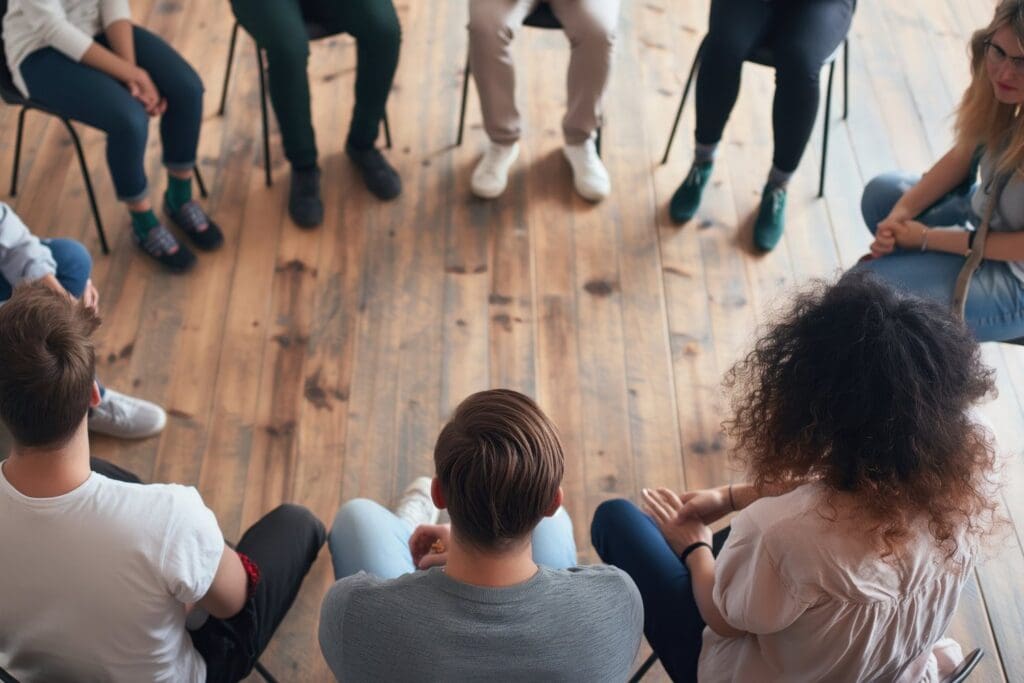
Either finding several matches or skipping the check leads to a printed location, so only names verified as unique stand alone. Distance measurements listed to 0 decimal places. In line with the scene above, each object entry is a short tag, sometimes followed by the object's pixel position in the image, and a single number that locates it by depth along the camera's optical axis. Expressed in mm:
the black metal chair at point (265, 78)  2410
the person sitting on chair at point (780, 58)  2295
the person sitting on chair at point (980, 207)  1759
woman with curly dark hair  1119
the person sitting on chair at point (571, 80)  2408
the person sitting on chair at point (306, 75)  2324
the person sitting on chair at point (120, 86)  2115
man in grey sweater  1058
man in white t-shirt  1141
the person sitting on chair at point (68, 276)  1842
